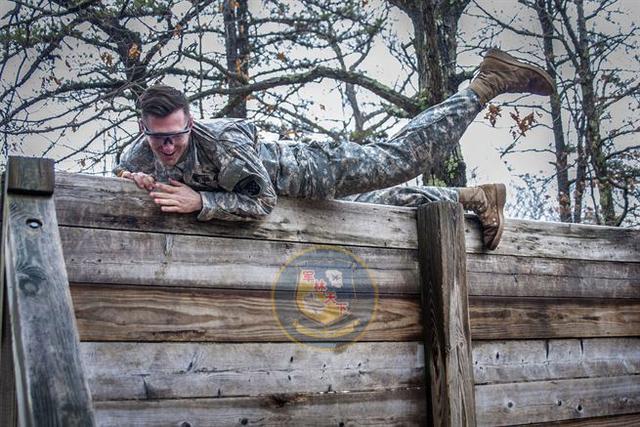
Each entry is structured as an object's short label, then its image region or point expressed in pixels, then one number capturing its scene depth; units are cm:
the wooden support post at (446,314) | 367
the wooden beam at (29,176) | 262
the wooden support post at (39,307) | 188
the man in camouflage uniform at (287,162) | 334
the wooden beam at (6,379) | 271
